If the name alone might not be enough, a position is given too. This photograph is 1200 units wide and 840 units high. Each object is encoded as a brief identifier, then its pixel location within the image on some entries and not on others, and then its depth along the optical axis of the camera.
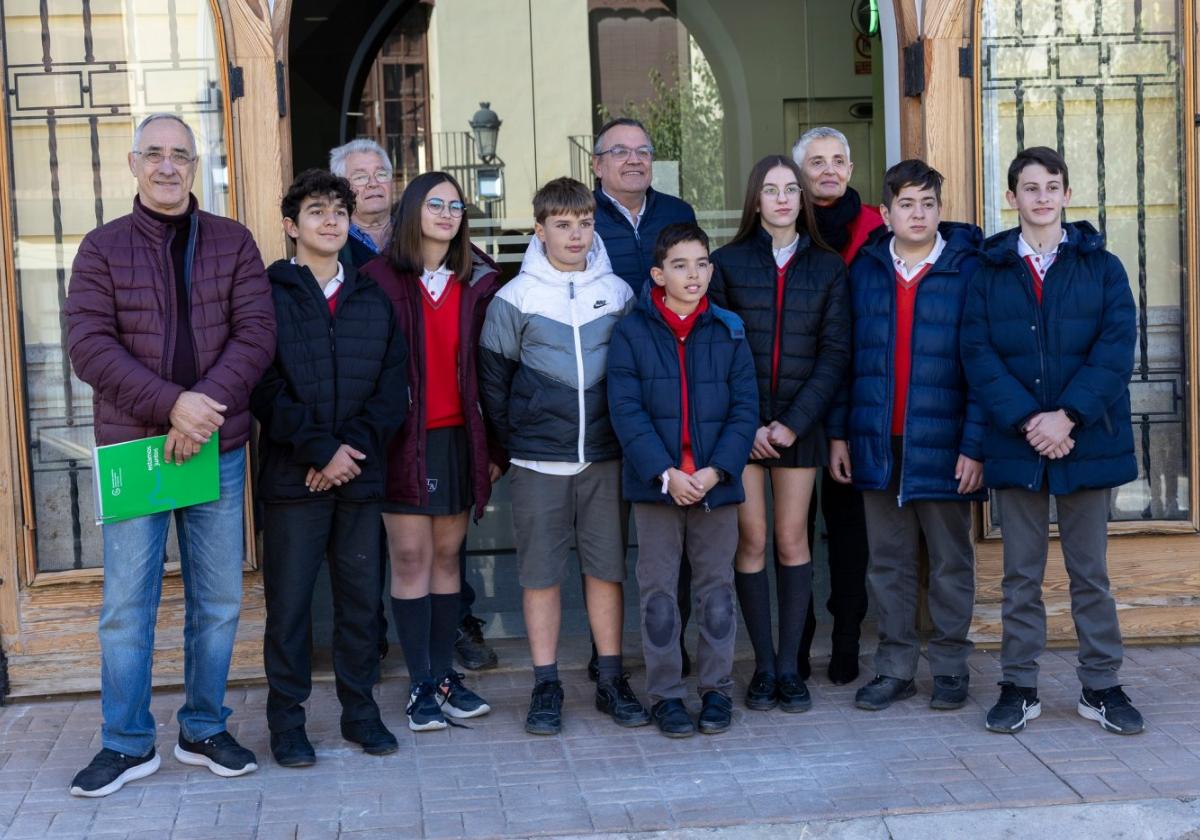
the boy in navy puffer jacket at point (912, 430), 4.75
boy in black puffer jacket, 4.42
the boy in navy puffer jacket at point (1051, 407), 4.51
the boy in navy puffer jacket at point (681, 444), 4.57
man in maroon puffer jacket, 4.20
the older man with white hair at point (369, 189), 5.22
